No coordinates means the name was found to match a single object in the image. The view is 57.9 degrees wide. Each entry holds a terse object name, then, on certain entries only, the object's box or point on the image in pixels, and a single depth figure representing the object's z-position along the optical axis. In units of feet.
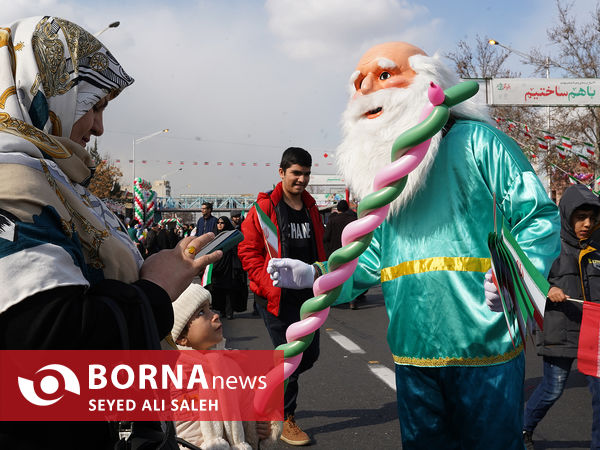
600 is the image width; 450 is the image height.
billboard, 68.08
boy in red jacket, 12.66
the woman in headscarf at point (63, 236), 3.59
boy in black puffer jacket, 11.99
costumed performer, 6.90
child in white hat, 7.72
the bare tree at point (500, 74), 79.36
